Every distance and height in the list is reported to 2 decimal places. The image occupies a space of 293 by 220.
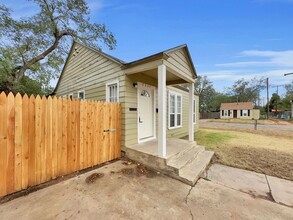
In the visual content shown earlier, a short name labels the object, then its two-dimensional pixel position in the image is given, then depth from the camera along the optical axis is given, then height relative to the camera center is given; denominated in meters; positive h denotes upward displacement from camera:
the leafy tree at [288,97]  34.90 +3.31
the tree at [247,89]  39.75 +6.26
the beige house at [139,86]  3.79 +0.95
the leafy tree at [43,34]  8.76 +5.35
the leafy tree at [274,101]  38.02 +2.44
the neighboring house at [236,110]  31.42 -0.09
